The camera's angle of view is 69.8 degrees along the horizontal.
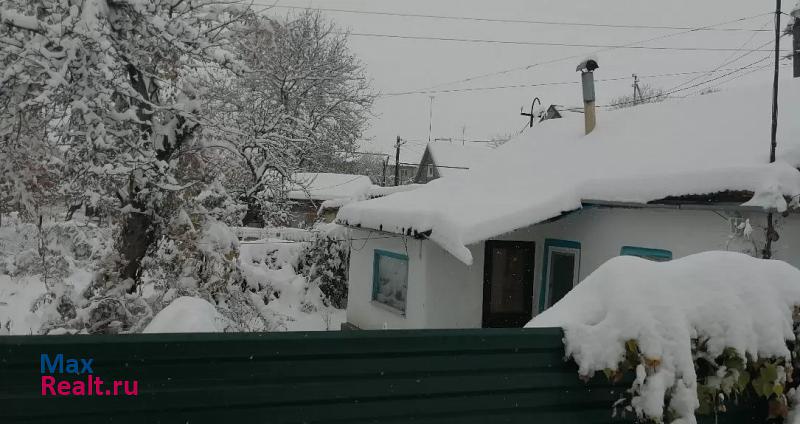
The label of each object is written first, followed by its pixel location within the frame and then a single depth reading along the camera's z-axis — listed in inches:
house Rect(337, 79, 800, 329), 265.6
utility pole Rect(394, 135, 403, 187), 1176.3
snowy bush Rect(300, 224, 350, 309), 618.8
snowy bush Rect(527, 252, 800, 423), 108.5
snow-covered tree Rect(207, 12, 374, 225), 979.3
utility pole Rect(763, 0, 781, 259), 249.6
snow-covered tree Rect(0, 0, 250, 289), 244.2
